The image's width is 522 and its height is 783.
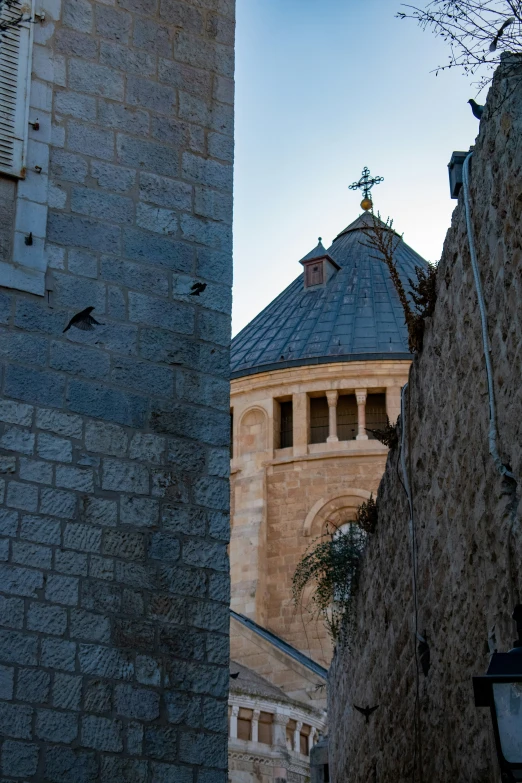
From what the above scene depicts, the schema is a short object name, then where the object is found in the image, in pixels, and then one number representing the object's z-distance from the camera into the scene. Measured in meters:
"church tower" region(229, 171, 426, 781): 33.22
